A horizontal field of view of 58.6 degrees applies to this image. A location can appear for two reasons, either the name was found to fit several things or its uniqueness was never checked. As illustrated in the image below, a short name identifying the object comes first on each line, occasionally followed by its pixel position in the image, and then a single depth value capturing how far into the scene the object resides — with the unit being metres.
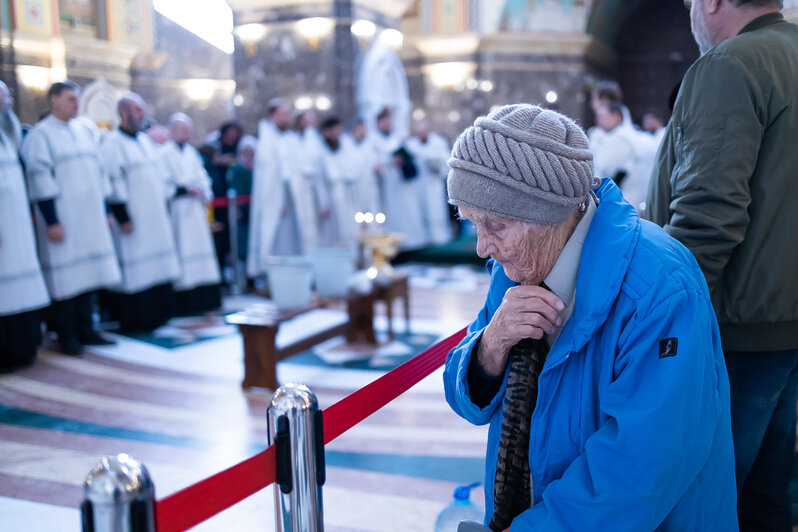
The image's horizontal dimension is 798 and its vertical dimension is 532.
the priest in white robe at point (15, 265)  4.82
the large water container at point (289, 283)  4.64
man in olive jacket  1.81
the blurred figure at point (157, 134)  7.06
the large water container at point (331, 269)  5.26
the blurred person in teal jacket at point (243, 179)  8.87
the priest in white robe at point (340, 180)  8.88
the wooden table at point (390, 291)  5.67
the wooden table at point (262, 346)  4.38
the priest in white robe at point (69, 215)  5.24
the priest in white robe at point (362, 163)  9.24
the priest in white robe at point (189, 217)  6.99
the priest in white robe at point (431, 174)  10.83
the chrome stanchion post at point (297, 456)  1.37
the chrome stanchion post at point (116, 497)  1.04
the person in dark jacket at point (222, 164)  8.80
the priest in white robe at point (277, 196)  8.26
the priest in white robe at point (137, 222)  6.17
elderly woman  1.24
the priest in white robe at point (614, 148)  6.39
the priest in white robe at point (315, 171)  8.61
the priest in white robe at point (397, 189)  10.24
